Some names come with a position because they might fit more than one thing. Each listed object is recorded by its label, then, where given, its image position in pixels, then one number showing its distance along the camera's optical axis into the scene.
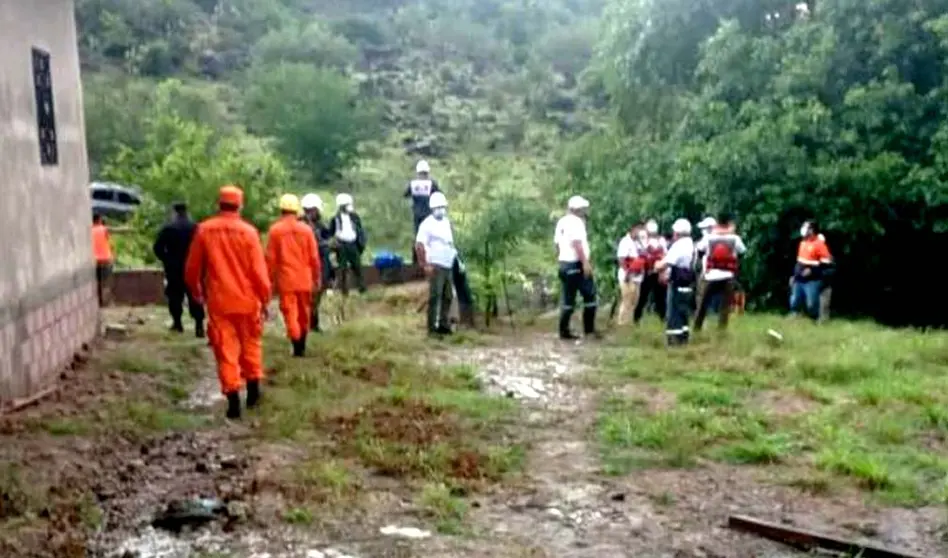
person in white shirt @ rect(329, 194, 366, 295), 18.14
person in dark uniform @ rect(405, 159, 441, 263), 17.77
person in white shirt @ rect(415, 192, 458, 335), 14.36
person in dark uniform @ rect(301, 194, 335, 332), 14.23
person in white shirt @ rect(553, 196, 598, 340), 14.54
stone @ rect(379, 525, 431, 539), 6.67
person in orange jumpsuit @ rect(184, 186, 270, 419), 9.23
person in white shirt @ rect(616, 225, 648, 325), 17.11
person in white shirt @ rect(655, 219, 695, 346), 14.09
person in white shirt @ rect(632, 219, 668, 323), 16.95
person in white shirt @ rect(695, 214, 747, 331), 14.53
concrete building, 9.52
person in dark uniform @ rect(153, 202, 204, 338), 13.74
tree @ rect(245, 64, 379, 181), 51.50
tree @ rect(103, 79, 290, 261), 29.02
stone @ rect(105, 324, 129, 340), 13.88
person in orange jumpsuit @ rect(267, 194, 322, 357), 11.63
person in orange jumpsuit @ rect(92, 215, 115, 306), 16.70
